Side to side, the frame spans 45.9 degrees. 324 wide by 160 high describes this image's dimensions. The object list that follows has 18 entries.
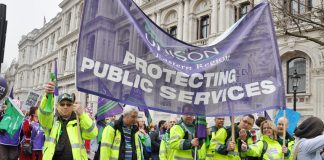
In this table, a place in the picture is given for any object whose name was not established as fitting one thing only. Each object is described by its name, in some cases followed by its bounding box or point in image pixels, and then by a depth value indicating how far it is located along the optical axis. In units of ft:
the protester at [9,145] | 23.63
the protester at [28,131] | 25.63
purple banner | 13.50
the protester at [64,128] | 12.57
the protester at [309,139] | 11.51
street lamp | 43.70
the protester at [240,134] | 16.60
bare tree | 51.75
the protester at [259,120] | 18.87
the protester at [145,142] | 25.62
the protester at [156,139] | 29.43
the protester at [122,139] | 15.02
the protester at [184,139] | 15.90
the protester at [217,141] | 16.56
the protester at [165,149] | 18.62
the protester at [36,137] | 25.41
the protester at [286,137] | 17.69
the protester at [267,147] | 16.57
